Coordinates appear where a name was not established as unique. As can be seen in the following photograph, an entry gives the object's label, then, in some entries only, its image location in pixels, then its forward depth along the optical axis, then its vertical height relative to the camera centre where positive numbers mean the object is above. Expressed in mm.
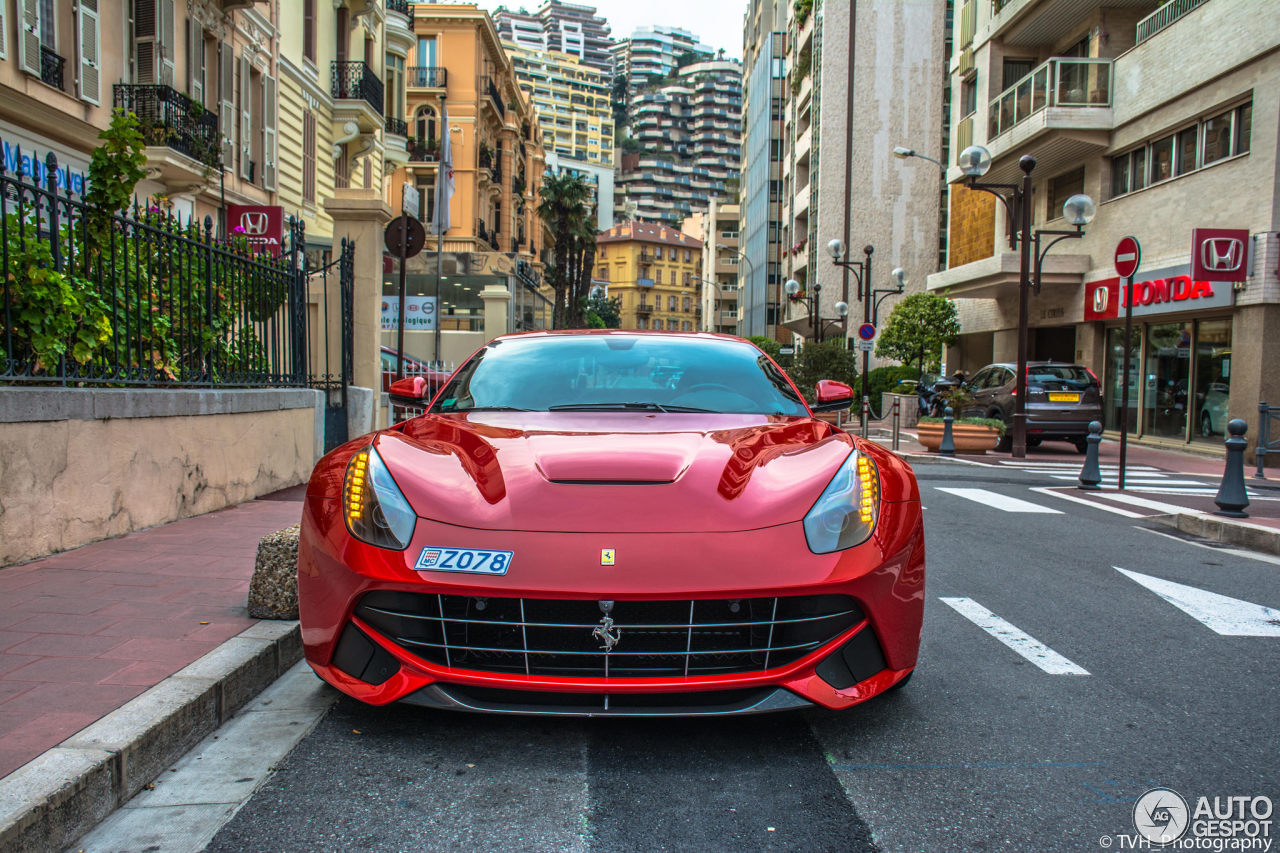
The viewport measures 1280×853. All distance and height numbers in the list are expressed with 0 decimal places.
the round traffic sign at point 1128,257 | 11039 +1446
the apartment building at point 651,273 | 136625 +14666
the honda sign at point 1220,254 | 15648 +2128
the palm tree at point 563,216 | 62812 +10318
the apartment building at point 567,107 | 159750 +45394
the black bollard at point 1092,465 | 11492 -982
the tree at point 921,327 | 30609 +1678
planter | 16609 -978
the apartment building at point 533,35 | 192750 +68489
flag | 18359 +3664
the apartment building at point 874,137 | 44281 +11154
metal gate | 9219 +510
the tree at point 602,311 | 99100 +7166
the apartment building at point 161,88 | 13258 +4556
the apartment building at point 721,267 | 100250 +11540
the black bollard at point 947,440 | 16422 -1010
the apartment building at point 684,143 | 172000 +43284
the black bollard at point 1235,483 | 8523 -861
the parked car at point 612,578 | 2732 -579
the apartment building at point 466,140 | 41438 +12275
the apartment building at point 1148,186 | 16234 +4026
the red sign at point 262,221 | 16172 +2477
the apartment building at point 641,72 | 196500 +62022
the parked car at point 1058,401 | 16781 -335
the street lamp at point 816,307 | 31906 +2381
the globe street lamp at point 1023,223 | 16125 +2744
